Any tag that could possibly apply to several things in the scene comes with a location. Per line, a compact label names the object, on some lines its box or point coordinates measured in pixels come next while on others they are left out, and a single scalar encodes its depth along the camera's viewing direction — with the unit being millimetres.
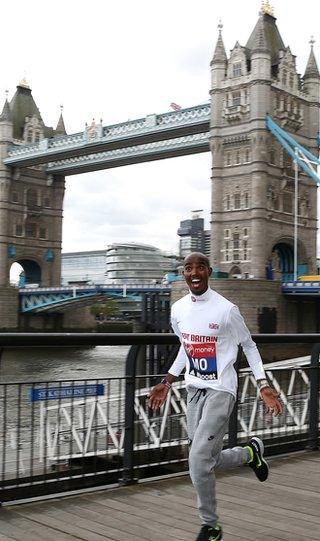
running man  3443
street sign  4613
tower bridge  47375
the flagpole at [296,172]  43388
